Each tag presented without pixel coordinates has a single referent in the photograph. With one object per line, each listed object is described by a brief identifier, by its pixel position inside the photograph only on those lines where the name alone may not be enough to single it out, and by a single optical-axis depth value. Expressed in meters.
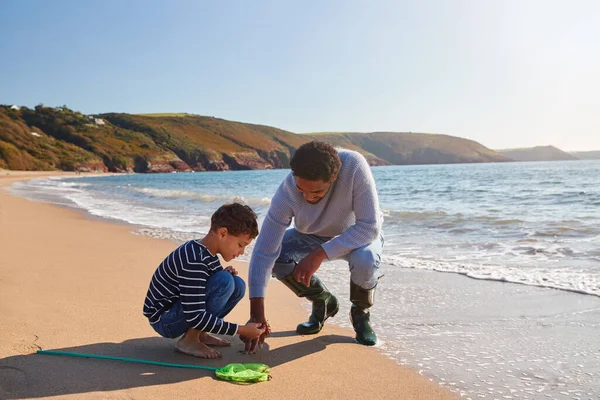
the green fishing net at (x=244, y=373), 2.36
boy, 2.55
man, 2.73
